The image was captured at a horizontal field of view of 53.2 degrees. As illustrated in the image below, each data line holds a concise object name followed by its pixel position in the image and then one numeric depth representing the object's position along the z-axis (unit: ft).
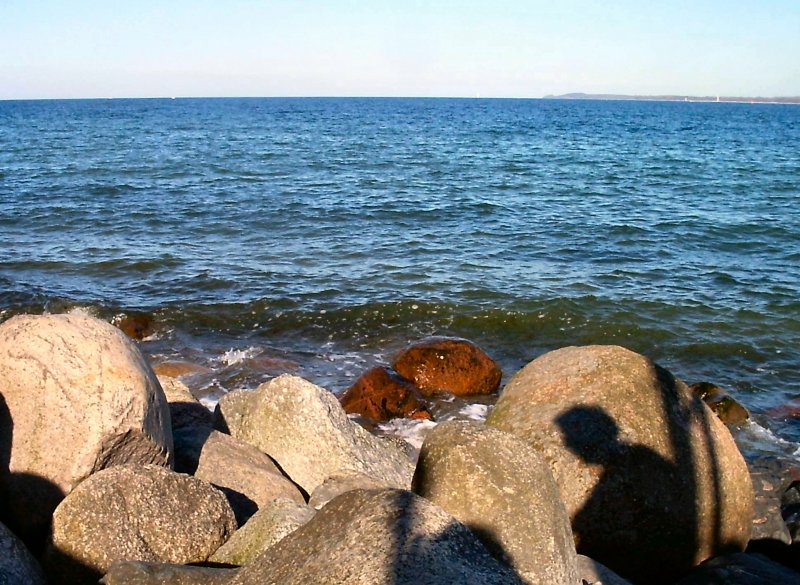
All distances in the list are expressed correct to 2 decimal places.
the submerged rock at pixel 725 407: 36.19
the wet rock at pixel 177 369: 40.22
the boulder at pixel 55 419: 17.57
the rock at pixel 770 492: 24.91
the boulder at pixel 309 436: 22.04
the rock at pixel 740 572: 19.48
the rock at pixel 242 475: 19.84
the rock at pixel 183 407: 24.25
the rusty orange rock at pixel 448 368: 38.06
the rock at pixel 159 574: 14.15
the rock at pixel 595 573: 17.98
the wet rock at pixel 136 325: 46.39
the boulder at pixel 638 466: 20.52
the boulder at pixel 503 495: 14.90
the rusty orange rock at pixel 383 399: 35.12
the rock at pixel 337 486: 19.08
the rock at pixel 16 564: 14.29
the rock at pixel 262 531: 16.19
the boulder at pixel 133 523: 15.97
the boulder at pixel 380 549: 11.00
